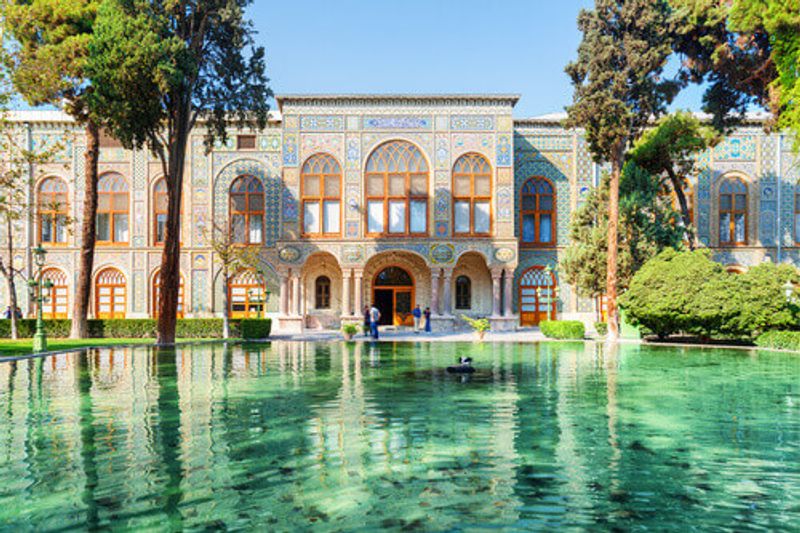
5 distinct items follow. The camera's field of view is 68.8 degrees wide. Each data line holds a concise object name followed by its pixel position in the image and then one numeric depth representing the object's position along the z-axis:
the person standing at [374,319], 22.77
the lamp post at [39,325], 16.14
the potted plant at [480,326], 22.04
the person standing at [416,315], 26.61
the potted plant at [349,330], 22.44
